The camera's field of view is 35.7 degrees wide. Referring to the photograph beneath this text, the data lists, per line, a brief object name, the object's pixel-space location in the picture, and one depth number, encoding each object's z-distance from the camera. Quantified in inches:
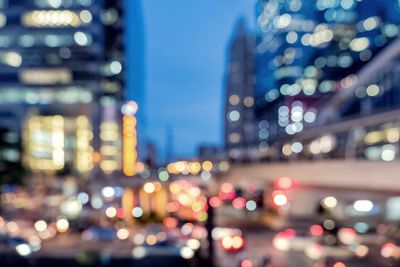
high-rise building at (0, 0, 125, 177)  3983.8
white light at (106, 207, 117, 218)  1678.2
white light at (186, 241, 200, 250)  950.1
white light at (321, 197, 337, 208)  1688.0
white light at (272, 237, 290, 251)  1069.1
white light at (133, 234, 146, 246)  1174.8
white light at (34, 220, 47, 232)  1437.0
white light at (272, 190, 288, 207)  1461.9
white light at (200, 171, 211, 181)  2335.1
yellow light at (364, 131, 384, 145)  2304.9
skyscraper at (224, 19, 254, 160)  6702.8
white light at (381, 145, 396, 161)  2114.9
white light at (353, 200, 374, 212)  1527.3
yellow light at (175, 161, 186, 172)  2532.5
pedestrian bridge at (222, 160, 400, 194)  720.3
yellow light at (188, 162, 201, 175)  2544.5
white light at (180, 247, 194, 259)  730.6
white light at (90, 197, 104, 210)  1740.2
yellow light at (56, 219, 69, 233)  1467.8
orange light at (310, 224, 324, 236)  1099.9
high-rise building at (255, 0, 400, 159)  5295.3
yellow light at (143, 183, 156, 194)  1979.6
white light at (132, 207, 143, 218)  1794.8
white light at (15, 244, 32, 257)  770.1
